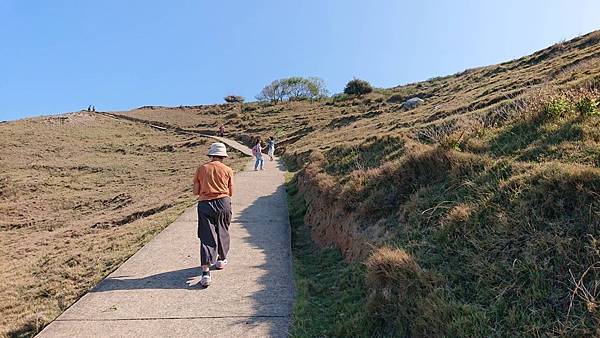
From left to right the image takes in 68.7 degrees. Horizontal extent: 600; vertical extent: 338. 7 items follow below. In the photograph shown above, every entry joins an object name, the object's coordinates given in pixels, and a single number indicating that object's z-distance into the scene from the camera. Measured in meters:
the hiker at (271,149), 23.53
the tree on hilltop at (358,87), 62.89
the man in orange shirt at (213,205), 5.80
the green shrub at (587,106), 5.62
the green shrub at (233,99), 85.69
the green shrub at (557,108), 6.11
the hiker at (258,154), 18.84
